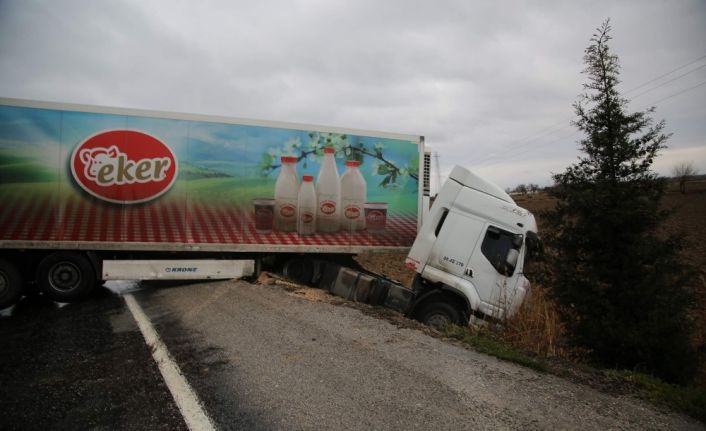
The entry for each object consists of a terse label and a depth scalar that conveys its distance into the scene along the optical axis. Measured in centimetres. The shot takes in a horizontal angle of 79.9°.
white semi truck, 701
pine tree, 496
